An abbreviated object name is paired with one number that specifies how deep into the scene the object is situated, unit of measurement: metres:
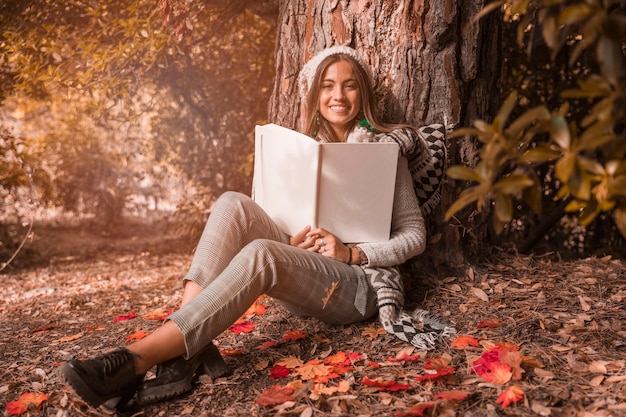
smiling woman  1.96
